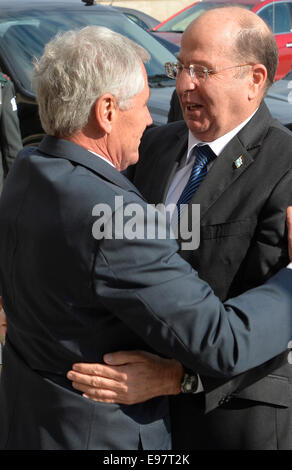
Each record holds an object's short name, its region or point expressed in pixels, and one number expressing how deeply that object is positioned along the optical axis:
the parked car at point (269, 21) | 9.88
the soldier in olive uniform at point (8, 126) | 5.15
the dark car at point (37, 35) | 5.96
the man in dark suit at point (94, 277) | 1.60
